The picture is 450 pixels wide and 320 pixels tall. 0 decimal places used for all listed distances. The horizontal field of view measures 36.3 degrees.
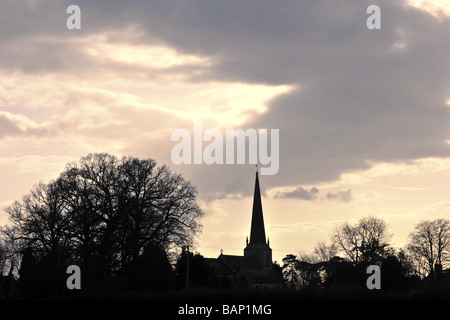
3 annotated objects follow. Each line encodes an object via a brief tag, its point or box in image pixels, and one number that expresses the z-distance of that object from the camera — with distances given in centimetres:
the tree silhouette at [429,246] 9625
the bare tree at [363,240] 9253
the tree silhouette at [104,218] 6438
